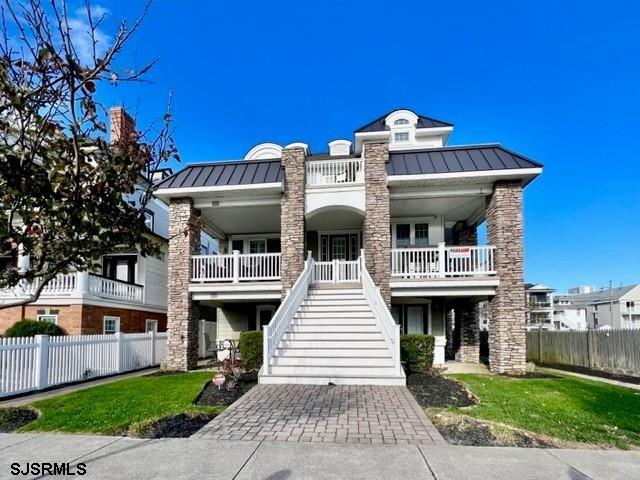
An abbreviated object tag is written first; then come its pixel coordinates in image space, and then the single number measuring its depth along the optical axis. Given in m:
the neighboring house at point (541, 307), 47.84
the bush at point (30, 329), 11.90
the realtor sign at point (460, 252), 12.89
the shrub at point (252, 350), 11.23
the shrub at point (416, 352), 11.16
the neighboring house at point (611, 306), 53.38
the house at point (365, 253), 11.89
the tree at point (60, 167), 3.80
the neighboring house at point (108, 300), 13.84
